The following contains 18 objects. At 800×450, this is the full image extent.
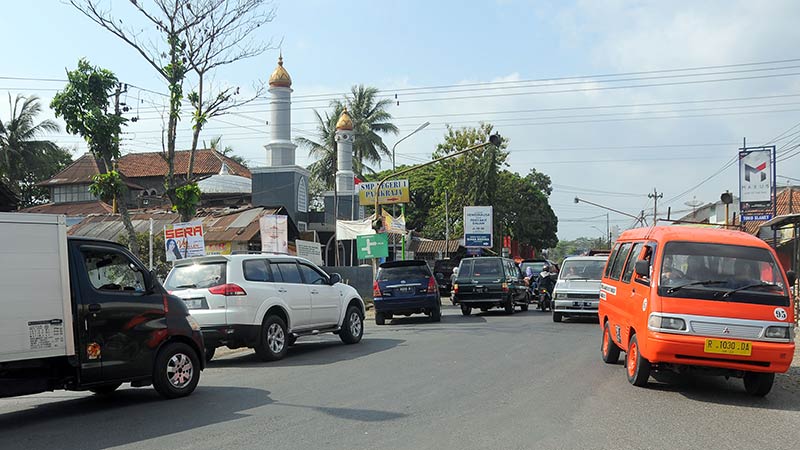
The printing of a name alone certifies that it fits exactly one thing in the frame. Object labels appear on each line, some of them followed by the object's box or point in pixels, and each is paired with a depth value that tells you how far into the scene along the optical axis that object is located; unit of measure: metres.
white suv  11.94
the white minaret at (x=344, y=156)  41.88
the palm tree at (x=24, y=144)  43.84
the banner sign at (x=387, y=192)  35.84
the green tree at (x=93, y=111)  17.39
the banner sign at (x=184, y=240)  19.06
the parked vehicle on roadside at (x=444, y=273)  38.51
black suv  22.86
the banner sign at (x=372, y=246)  28.55
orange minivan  8.38
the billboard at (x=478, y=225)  47.56
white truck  7.50
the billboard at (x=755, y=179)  30.36
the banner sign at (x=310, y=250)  24.95
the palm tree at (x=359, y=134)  56.06
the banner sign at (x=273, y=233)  22.76
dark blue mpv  20.42
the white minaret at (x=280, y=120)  35.28
